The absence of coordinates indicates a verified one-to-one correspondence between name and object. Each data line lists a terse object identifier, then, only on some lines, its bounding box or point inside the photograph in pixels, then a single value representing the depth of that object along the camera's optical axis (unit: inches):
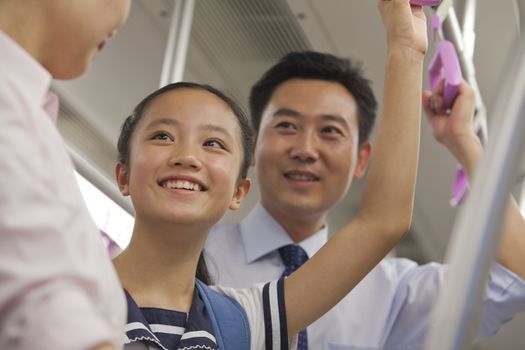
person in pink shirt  21.1
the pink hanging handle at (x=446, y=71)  65.9
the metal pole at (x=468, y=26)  80.6
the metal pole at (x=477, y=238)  21.2
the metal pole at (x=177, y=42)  76.6
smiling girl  42.2
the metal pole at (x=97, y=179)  65.9
